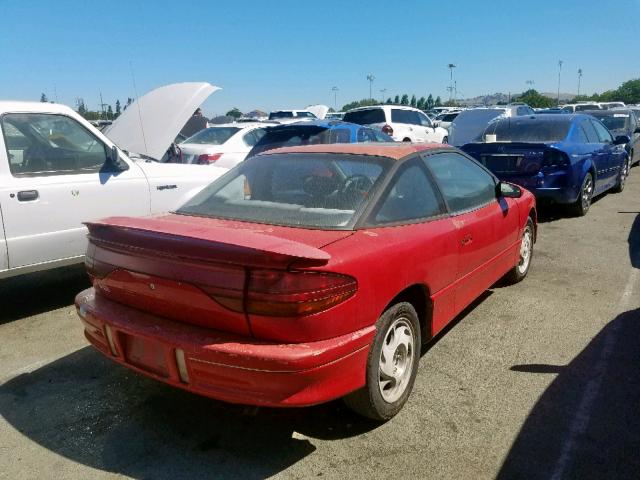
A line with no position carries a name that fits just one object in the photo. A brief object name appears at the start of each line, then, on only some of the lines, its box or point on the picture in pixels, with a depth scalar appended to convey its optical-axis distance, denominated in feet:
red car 7.54
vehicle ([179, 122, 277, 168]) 30.68
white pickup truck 14.06
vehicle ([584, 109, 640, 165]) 41.54
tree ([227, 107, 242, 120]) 172.09
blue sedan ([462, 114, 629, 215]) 23.80
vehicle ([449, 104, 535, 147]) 46.44
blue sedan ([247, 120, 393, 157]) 27.14
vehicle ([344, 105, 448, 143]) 49.85
